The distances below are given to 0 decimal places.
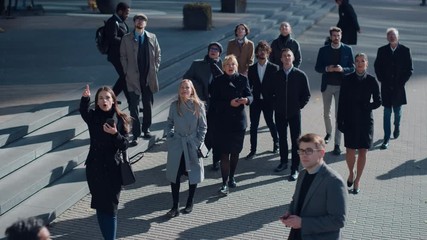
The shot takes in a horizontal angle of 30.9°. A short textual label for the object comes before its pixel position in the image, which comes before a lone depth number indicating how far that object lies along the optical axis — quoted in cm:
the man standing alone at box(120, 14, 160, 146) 1206
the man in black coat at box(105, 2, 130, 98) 1277
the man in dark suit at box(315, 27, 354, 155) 1262
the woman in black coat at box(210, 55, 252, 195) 1064
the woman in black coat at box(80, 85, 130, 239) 863
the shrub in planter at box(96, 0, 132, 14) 2767
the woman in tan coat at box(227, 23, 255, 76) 1313
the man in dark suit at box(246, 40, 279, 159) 1187
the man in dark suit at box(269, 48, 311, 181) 1130
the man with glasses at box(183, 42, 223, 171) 1149
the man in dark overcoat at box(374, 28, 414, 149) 1304
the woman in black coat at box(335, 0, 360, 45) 1856
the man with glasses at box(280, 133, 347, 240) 624
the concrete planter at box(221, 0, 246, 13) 2985
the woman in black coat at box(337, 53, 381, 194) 1065
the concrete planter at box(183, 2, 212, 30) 2412
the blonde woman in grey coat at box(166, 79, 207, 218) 988
